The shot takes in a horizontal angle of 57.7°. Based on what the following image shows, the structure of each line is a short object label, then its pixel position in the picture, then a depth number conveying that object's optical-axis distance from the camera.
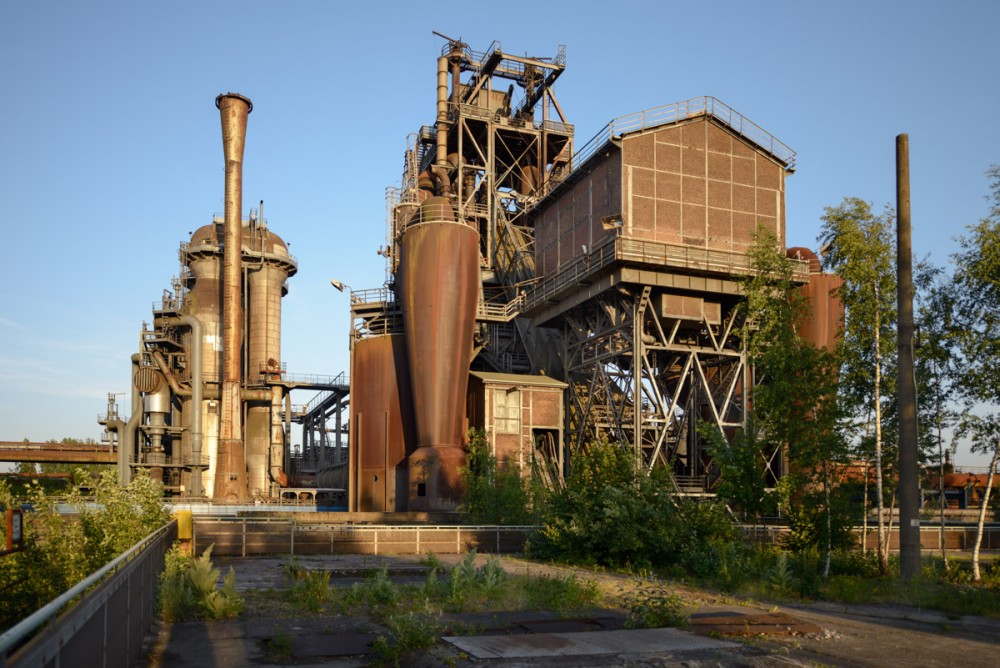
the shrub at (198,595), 15.34
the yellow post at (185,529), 21.91
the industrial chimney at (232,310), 61.28
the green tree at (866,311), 25.73
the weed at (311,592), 16.91
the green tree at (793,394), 24.84
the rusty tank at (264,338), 71.56
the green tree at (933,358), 25.56
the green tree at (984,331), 24.17
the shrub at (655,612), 15.09
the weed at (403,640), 12.32
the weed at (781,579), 20.97
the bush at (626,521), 24.84
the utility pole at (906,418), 21.47
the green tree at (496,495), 36.38
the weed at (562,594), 17.47
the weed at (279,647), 12.53
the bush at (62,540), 12.07
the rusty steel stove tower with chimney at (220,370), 64.81
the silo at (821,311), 46.12
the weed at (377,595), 17.23
